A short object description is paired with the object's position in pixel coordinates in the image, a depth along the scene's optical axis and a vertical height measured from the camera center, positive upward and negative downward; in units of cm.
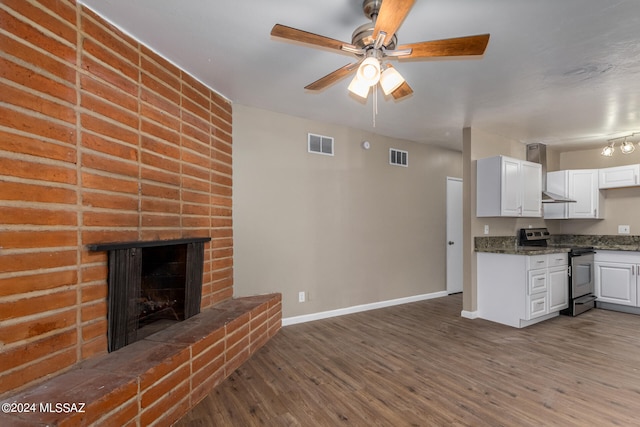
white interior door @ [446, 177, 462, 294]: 522 -37
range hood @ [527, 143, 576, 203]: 470 +90
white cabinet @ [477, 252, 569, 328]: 359 -89
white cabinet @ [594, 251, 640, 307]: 416 -86
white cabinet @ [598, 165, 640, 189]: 434 +58
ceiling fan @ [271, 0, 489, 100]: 146 +86
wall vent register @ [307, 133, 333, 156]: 385 +90
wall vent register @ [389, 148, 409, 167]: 457 +87
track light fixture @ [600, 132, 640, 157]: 426 +99
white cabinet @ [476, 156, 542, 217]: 383 +36
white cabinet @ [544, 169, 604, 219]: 471 +35
